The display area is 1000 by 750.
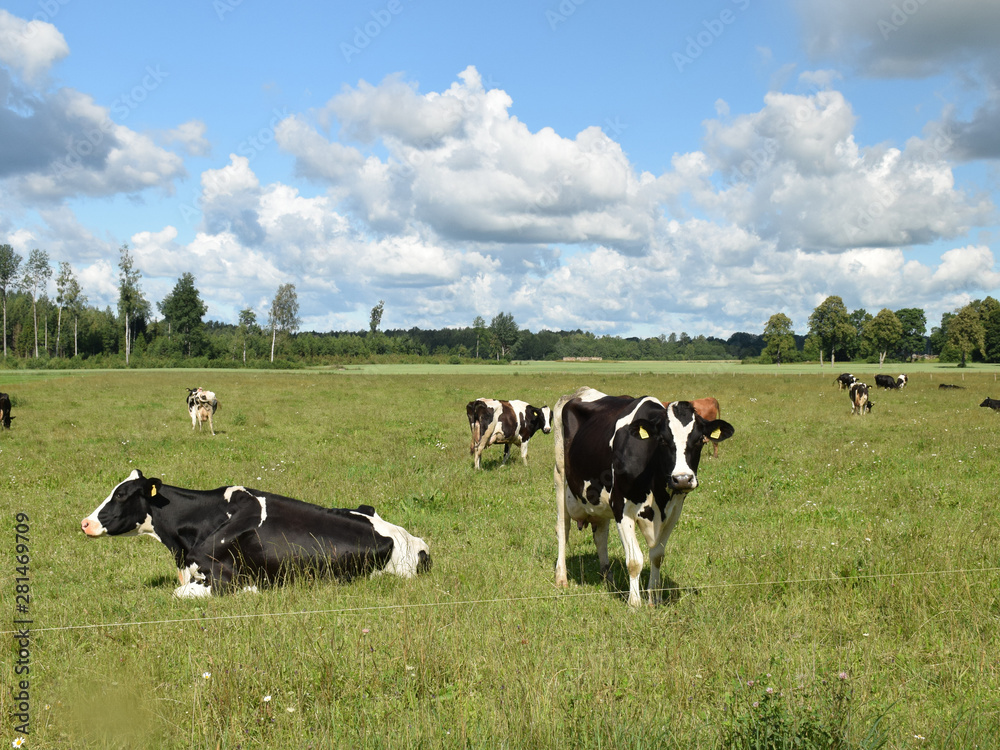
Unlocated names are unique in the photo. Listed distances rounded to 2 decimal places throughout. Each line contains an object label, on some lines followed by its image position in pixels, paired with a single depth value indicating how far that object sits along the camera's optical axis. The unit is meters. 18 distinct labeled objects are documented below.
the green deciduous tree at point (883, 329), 101.25
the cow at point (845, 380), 41.25
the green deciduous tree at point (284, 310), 119.88
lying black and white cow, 7.35
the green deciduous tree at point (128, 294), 101.62
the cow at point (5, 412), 22.53
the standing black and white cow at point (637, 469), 6.55
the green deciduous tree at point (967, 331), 92.06
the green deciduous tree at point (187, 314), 122.25
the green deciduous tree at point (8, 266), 100.06
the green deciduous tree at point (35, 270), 102.44
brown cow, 20.20
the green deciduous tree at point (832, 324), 104.44
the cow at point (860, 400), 28.52
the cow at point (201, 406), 23.33
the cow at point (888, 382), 42.09
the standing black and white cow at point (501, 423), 17.33
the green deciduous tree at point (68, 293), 105.69
